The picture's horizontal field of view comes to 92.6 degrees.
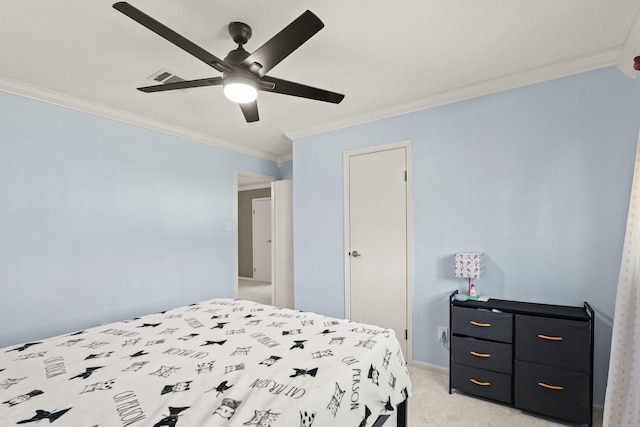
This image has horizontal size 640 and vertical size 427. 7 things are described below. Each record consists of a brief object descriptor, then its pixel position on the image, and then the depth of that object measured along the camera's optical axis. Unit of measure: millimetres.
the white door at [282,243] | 4410
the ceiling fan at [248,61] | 1372
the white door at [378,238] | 3035
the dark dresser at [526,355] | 1982
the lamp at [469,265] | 2443
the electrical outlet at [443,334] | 2740
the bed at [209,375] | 1058
